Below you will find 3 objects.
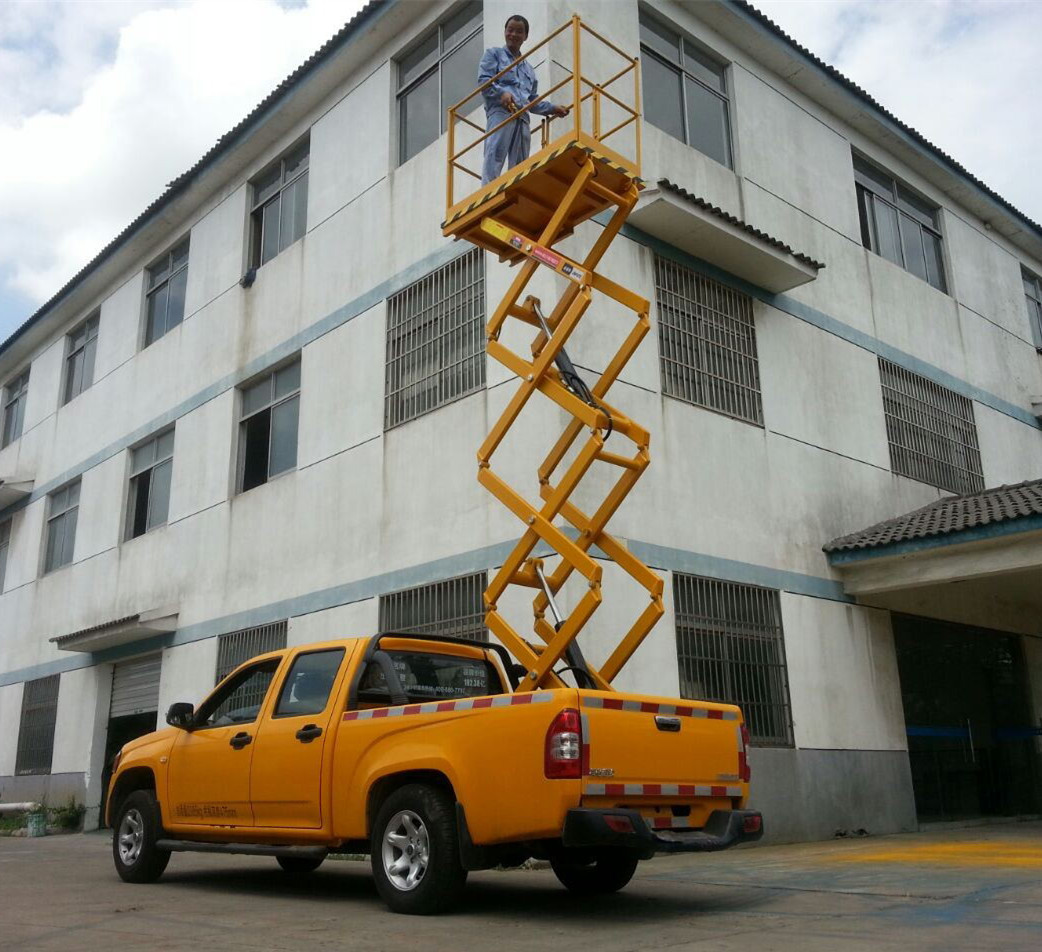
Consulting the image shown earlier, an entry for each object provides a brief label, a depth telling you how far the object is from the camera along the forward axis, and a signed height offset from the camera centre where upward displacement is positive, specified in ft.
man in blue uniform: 33.88 +21.09
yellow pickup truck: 19.49 +0.34
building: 41.32 +16.36
